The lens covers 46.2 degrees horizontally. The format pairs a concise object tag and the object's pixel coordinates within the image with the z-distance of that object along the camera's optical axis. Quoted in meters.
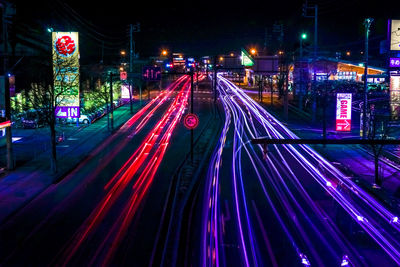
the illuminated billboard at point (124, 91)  60.25
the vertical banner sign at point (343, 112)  33.66
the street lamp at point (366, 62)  31.66
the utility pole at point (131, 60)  58.78
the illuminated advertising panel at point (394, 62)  43.56
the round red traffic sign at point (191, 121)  26.33
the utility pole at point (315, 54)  47.54
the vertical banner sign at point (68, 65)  31.69
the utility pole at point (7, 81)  24.38
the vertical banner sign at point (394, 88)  50.01
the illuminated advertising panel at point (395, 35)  46.81
